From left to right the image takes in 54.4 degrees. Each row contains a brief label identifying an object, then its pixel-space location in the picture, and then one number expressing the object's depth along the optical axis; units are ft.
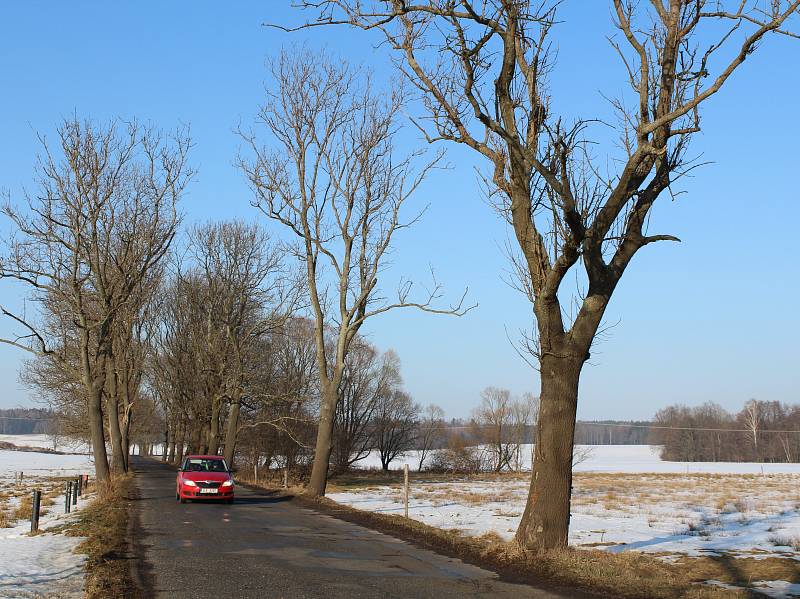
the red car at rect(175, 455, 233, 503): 80.84
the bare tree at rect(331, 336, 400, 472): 217.36
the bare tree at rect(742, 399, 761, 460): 407.01
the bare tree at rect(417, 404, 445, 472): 287.93
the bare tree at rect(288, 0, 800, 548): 40.06
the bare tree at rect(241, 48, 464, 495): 88.07
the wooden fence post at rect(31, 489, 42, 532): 54.08
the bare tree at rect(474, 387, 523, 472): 257.34
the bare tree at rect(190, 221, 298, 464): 144.36
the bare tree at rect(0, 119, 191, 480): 95.30
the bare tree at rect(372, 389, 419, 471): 258.78
